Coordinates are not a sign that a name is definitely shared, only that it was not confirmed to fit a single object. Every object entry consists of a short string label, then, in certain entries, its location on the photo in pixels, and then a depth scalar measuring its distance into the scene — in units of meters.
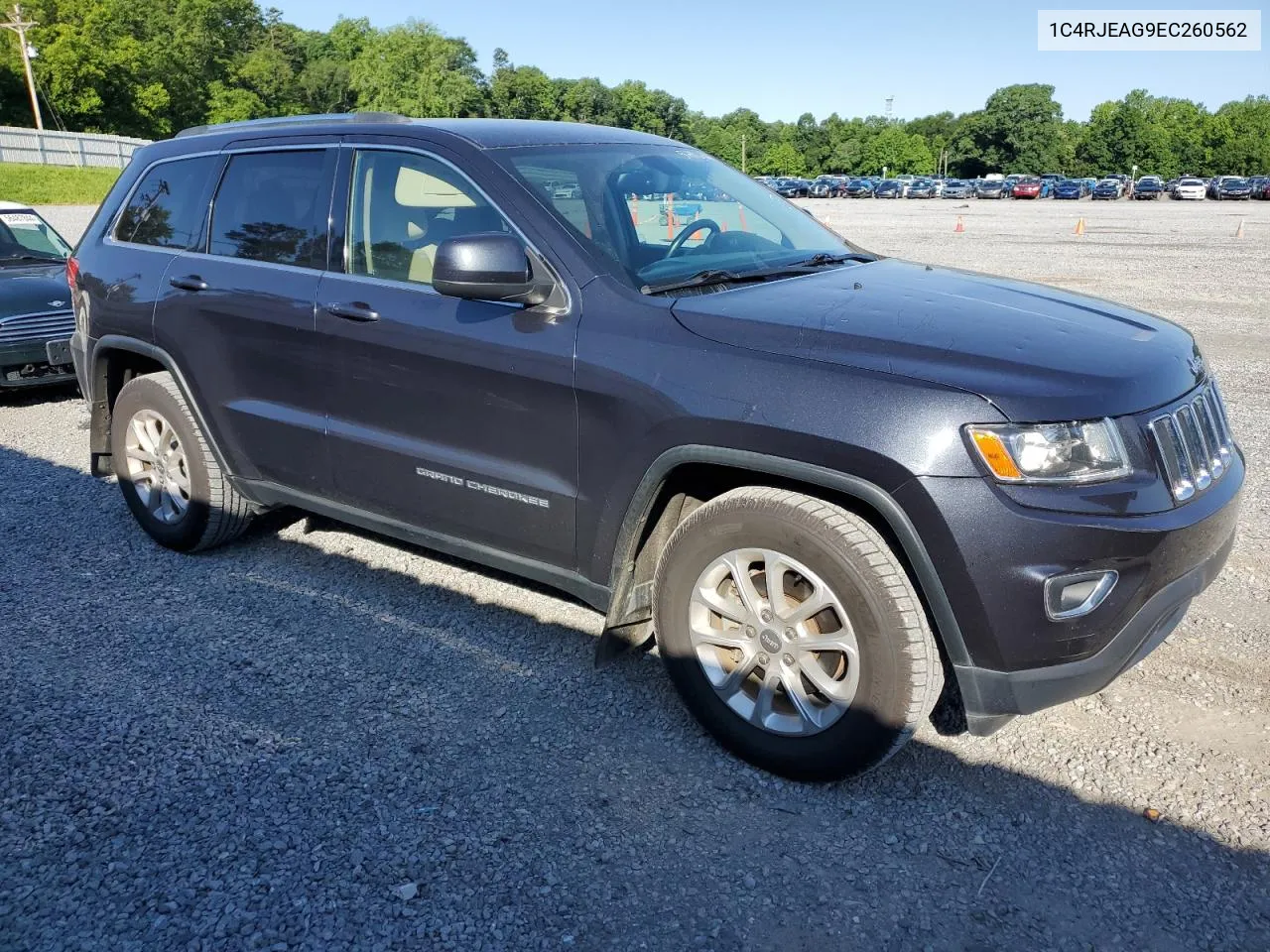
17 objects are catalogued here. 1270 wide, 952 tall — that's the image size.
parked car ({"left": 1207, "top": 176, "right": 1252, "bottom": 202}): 60.01
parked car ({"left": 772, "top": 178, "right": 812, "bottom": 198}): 70.29
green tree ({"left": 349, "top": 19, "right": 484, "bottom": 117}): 106.54
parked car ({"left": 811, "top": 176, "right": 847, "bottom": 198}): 73.25
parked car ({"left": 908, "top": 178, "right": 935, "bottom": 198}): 73.50
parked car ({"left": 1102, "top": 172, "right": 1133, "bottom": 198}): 69.47
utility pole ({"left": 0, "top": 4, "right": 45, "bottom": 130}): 57.41
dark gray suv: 2.72
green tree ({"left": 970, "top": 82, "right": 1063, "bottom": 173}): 118.88
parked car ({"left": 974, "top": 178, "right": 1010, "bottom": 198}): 71.22
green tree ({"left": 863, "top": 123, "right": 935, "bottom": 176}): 129.00
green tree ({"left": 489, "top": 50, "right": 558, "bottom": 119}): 119.38
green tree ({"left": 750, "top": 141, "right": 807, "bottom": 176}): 131.75
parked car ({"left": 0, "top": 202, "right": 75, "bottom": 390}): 8.05
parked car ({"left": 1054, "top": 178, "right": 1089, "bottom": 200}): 65.56
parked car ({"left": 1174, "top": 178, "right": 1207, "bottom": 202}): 62.50
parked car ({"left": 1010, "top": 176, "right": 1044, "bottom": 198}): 69.06
